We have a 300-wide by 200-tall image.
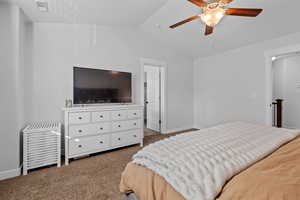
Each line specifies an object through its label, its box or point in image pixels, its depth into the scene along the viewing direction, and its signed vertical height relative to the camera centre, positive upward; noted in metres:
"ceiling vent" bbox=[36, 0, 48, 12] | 1.96 +1.39
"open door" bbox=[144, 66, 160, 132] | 4.31 +0.04
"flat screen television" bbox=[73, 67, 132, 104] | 2.63 +0.25
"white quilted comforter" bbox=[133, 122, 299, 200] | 0.72 -0.40
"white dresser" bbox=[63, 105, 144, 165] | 2.33 -0.57
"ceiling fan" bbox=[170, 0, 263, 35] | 1.68 +1.12
